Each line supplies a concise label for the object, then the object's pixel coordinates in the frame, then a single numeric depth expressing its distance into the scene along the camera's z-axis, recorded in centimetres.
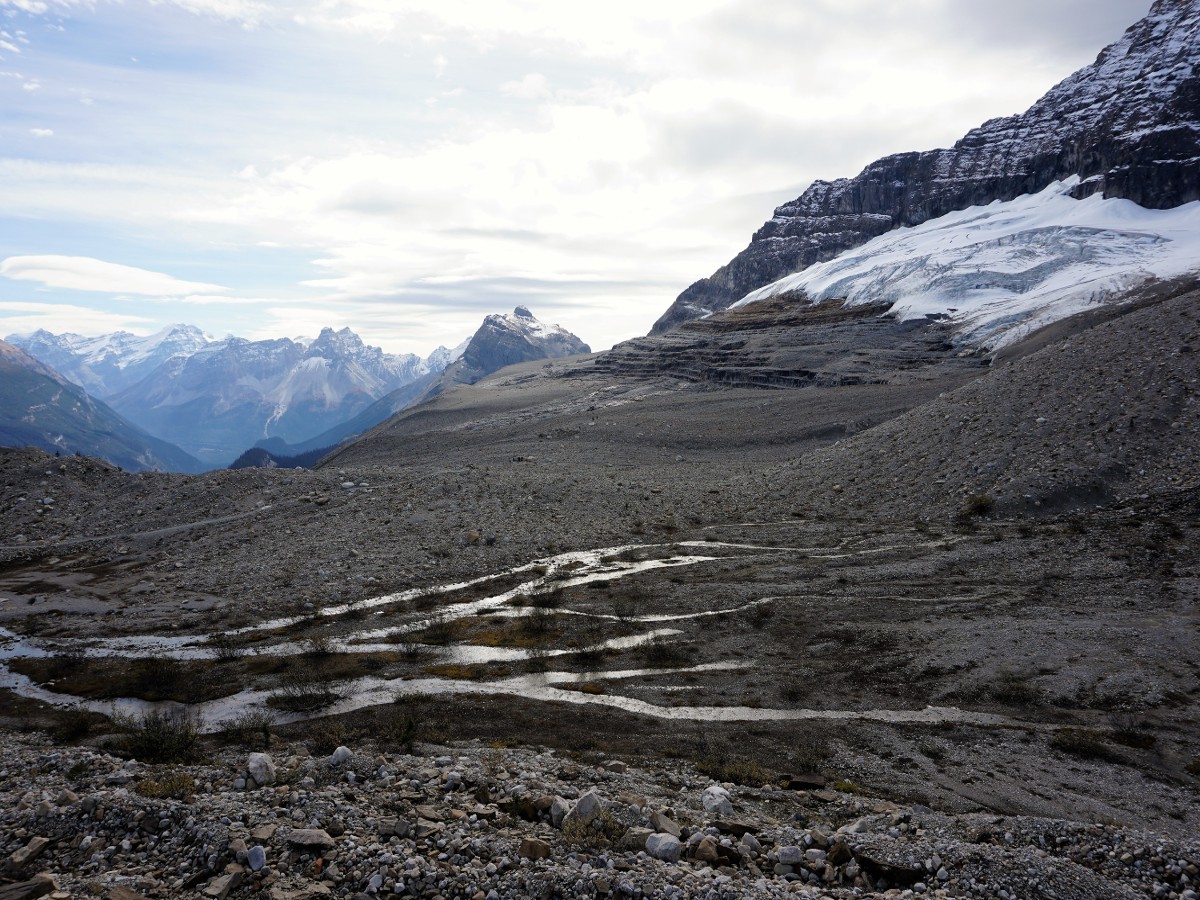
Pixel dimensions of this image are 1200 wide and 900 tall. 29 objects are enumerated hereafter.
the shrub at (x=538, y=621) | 2702
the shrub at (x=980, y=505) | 3567
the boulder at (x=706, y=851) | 1122
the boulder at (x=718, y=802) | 1322
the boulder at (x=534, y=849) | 1113
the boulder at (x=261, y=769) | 1401
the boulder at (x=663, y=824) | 1212
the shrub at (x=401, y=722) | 1725
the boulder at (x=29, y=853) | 1095
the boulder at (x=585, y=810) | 1225
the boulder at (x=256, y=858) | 1077
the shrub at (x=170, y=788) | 1316
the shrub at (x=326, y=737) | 1687
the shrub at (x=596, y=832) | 1159
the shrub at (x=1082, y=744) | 1634
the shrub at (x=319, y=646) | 2494
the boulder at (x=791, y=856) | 1119
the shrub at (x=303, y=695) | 2055
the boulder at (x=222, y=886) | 1021
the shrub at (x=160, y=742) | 1631
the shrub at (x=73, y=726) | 1869
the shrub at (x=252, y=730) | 1762
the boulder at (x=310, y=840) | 1126
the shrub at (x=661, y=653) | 2338
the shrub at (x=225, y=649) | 2502
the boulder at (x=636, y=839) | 1153
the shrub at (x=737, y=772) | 1517
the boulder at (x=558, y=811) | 1254
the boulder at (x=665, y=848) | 1122
